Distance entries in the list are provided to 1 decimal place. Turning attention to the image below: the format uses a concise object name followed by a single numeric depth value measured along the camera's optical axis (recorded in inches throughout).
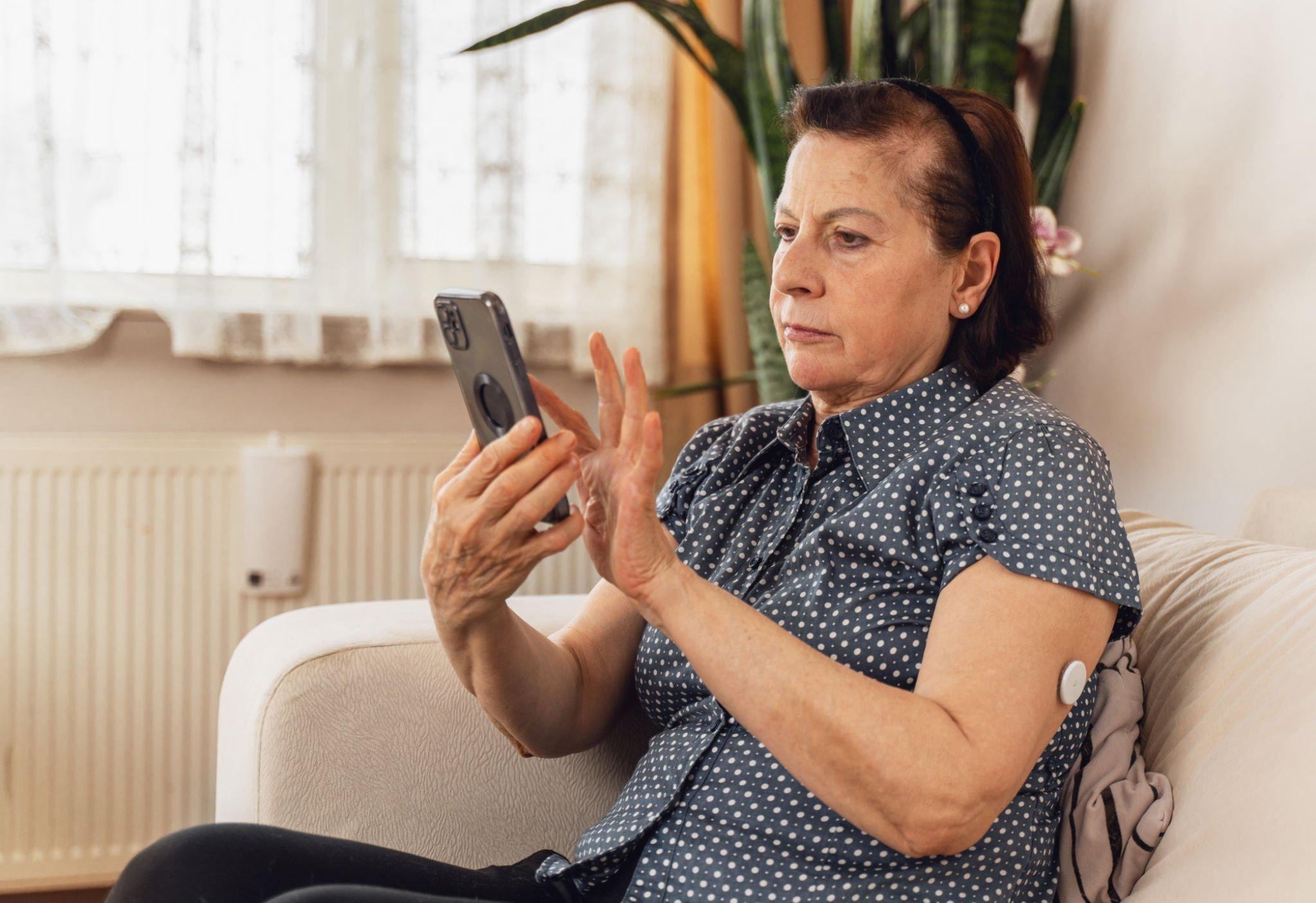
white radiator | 76.2
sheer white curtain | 76.5
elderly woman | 30.9
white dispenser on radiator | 79.2
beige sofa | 33.4
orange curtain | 89.0
